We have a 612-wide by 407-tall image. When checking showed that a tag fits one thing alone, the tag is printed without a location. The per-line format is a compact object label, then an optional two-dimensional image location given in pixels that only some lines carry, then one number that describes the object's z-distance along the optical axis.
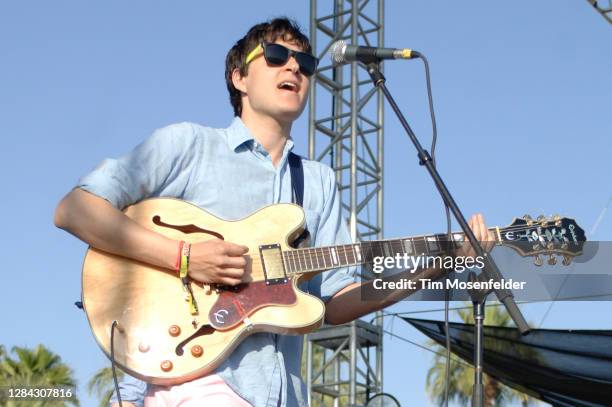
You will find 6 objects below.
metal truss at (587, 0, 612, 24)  9.55
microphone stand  3.41
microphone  4.16
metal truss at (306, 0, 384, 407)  11.67
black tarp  6.91
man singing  3.56
